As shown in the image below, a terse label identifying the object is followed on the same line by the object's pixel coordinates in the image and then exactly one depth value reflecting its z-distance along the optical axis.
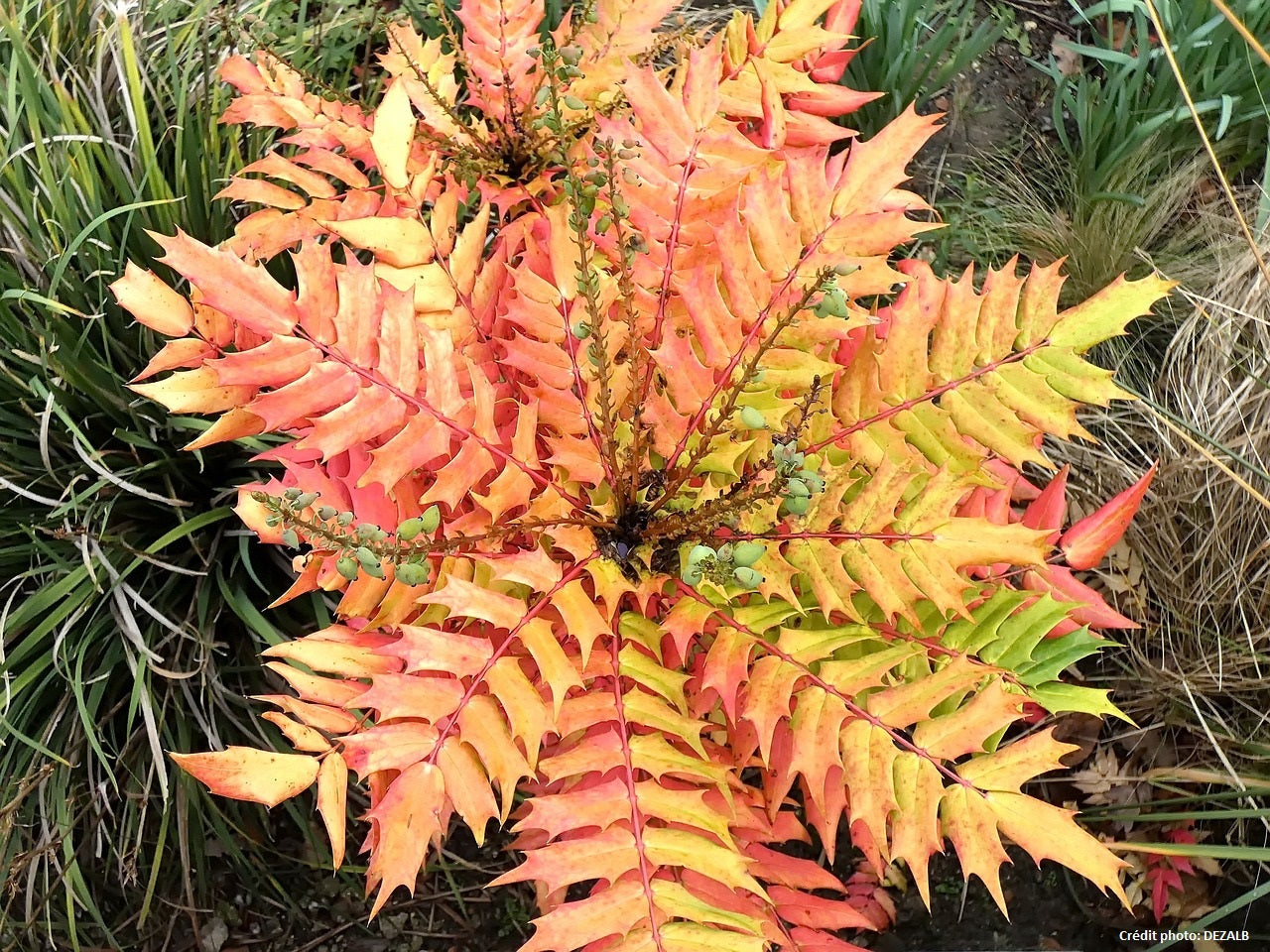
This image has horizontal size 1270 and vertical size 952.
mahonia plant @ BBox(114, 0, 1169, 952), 0.68
